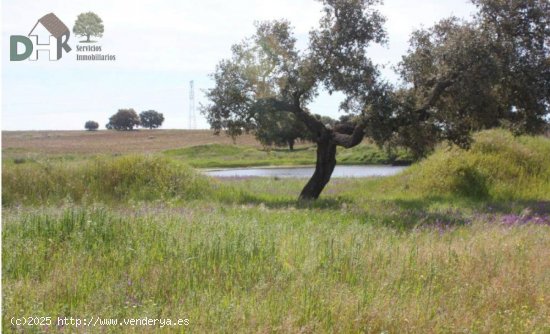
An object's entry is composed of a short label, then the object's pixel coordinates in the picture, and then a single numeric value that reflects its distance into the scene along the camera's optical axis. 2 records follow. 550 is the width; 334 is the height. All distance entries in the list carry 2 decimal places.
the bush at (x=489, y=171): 19.50
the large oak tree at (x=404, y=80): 17.03
